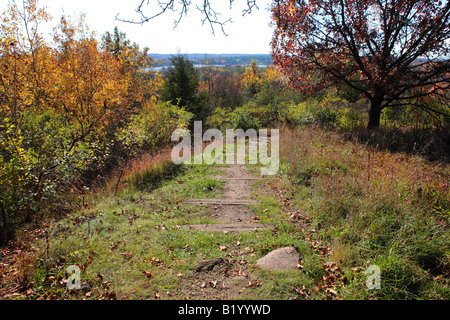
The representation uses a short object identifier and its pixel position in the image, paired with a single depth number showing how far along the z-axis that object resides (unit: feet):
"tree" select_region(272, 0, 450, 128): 26.91
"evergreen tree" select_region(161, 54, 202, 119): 55.01
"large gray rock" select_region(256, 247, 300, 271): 10.86
